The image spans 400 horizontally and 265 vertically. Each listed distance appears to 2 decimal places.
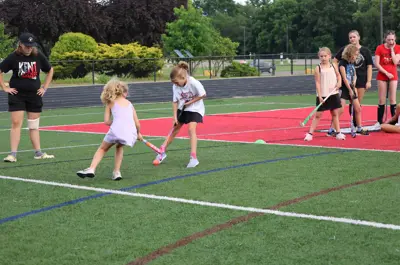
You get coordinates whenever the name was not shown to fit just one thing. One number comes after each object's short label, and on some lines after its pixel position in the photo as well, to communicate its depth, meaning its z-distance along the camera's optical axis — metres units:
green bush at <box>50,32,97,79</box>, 39.53
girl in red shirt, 14.05
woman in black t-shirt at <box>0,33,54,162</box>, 10.74
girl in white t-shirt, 9.82
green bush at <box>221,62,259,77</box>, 45.03
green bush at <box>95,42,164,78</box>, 40.47
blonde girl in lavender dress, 8.63
